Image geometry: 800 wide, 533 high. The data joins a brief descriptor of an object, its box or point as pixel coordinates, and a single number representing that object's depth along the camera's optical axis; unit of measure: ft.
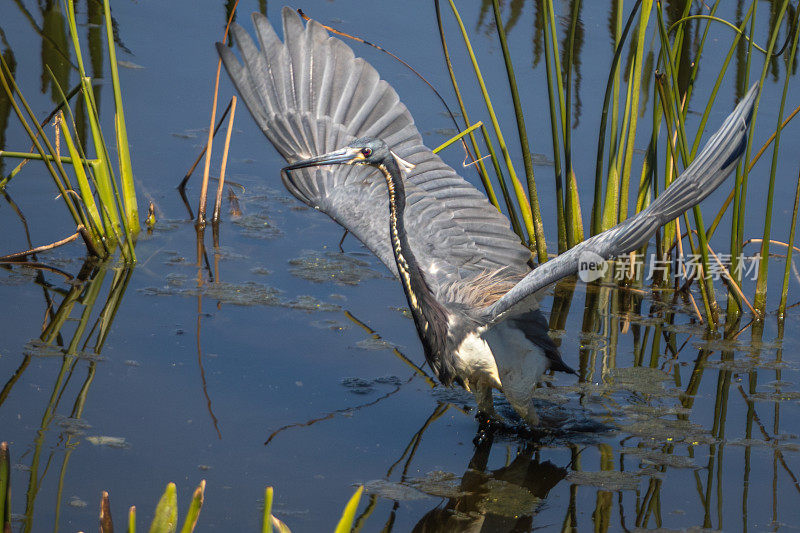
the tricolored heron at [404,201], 28.02
